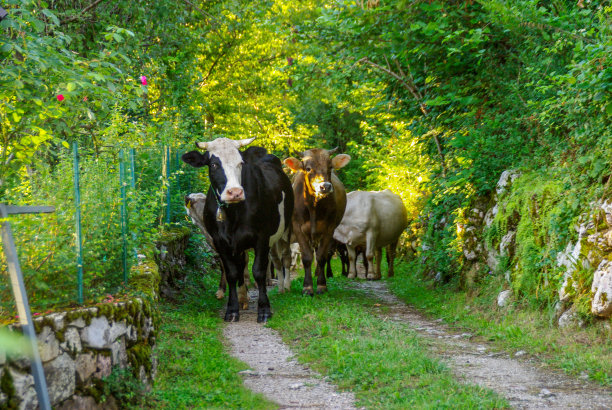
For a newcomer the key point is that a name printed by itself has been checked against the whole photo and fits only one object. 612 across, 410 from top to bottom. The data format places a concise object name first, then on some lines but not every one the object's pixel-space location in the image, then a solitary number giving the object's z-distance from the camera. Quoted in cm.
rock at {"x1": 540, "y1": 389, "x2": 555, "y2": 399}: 1041
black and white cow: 1728
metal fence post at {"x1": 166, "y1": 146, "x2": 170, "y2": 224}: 2259
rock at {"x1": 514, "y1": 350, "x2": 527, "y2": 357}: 1320
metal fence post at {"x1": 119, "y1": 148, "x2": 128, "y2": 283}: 1211
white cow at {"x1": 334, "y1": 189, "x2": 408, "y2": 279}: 2969
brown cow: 2139
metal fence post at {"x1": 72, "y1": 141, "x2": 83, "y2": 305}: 961
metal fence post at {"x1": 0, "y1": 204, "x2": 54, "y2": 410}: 677
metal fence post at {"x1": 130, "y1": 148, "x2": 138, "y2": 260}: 1295
